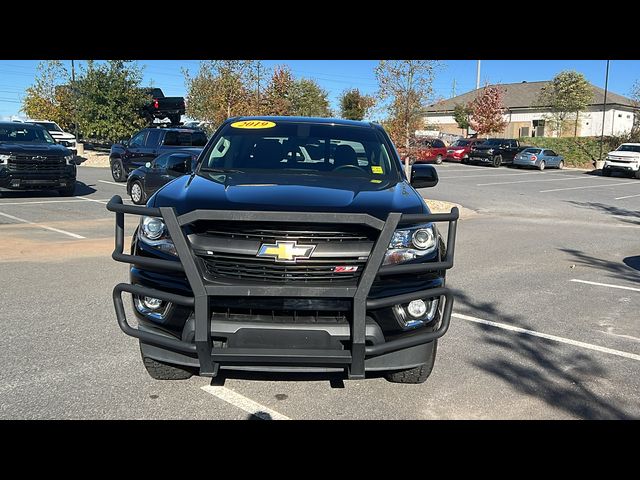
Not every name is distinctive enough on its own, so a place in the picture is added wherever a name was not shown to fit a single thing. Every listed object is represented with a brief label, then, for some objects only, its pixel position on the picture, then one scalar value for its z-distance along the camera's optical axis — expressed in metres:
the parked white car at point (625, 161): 31.19
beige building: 52.66
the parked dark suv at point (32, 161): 14.24
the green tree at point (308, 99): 37.09
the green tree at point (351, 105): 41.79
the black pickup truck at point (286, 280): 3.12
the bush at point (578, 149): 40.44
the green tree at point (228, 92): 26.64
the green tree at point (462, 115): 50.83
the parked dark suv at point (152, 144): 17.66
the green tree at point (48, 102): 39.81
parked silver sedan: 35.72
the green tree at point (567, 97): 47.88
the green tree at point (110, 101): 27.03
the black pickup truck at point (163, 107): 28.70
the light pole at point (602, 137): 39.41
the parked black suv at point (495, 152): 35.94
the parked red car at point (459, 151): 37.59
